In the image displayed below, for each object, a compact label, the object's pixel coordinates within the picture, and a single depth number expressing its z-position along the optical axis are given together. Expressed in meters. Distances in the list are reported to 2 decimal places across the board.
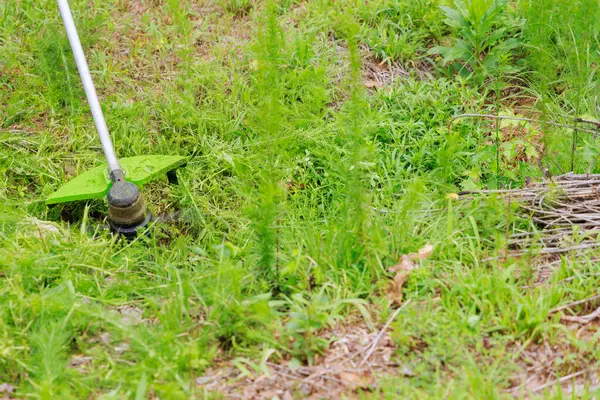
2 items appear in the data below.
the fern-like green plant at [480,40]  4.15
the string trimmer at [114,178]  3.46
